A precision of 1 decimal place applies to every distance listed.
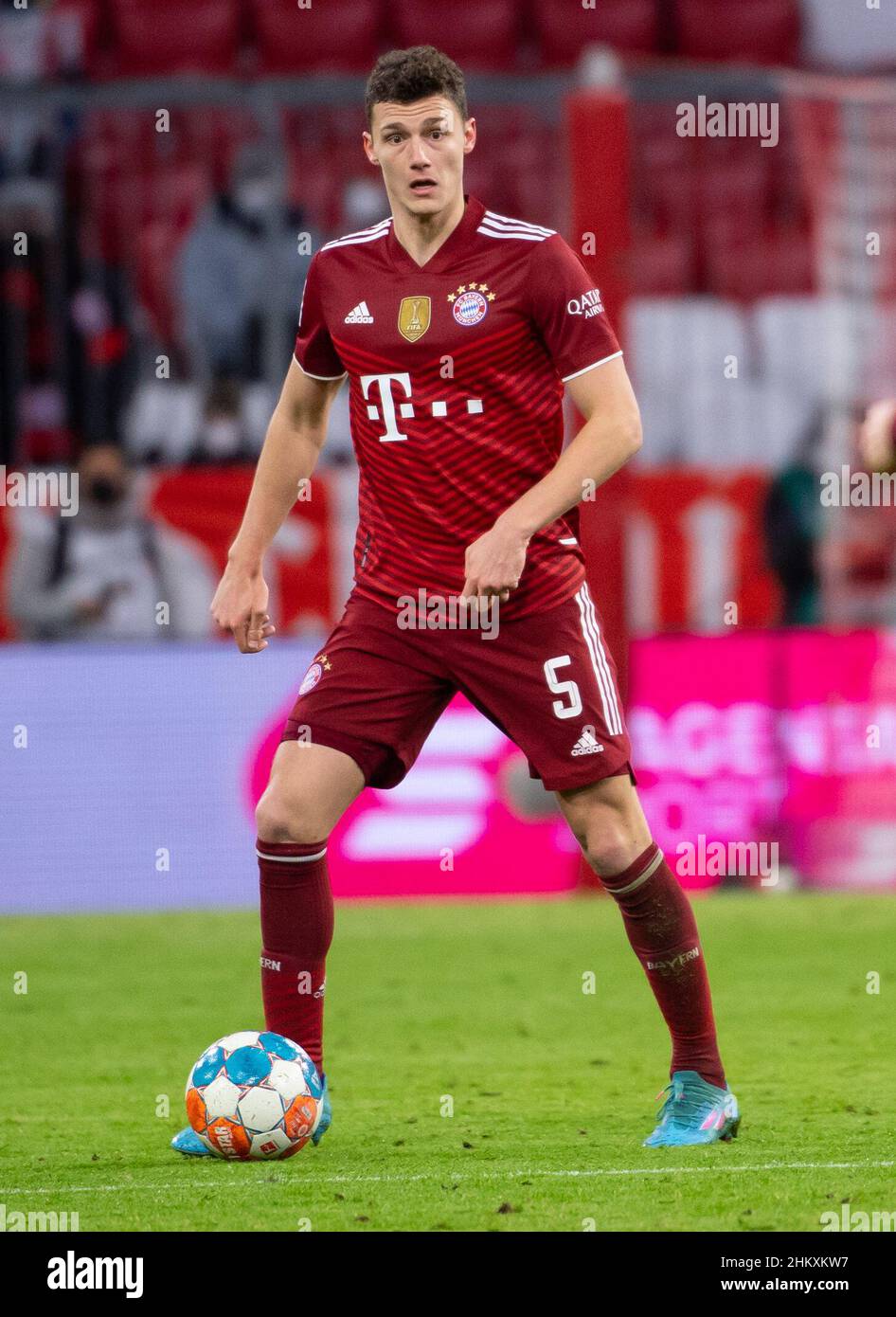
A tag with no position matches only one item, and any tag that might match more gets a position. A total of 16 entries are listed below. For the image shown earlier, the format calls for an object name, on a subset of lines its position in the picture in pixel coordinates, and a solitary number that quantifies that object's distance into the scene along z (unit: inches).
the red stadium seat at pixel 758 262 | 460.8
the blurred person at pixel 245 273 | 420.2
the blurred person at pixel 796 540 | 425.7
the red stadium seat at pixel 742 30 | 520.7
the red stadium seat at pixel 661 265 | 464.4
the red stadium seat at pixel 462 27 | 515.2
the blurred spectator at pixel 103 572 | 402.9
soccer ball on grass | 181.3
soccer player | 186.2
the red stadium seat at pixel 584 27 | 518.0
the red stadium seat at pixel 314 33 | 510.3
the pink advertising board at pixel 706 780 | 377.1
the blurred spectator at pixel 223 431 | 426.0
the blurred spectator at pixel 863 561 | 428.1
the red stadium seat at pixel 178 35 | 504.4
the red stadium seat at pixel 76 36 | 491.5
